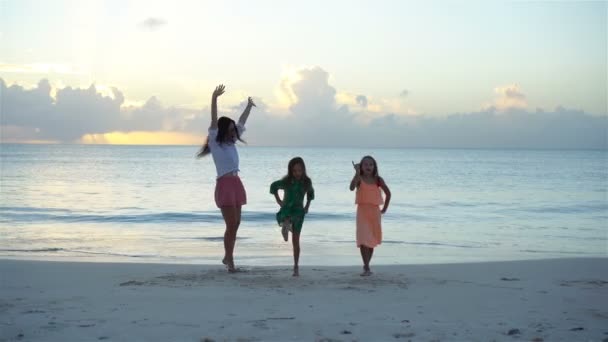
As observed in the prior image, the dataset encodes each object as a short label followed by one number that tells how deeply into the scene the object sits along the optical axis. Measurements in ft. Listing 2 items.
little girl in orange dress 26.68
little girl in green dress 25.91
